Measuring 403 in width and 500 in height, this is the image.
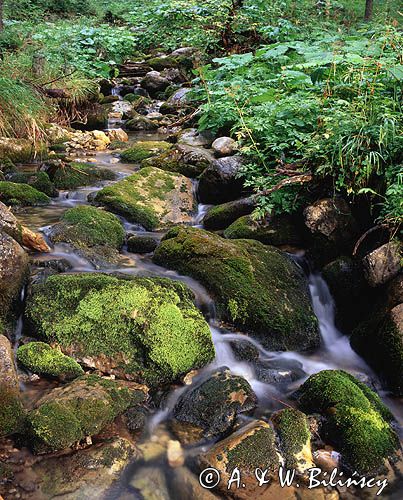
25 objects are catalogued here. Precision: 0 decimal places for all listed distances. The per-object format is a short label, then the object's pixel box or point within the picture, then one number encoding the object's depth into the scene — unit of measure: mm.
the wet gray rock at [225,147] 6945
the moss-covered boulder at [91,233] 4887
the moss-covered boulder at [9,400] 2816
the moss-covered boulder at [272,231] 5180
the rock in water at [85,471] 2590
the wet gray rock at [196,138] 8023
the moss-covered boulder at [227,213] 5648
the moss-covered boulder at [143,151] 8453
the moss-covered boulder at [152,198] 6000
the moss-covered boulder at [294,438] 2945
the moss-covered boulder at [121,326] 3572
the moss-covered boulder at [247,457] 2787
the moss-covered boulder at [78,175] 7004
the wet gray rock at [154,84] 14039
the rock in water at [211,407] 3201
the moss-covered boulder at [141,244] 5191
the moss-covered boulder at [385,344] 3725
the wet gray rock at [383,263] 4070
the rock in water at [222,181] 6109
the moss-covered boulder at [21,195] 6086
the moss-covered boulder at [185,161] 7129
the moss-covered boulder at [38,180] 6621
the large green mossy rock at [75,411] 2785
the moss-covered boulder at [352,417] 3002
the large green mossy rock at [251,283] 4227
